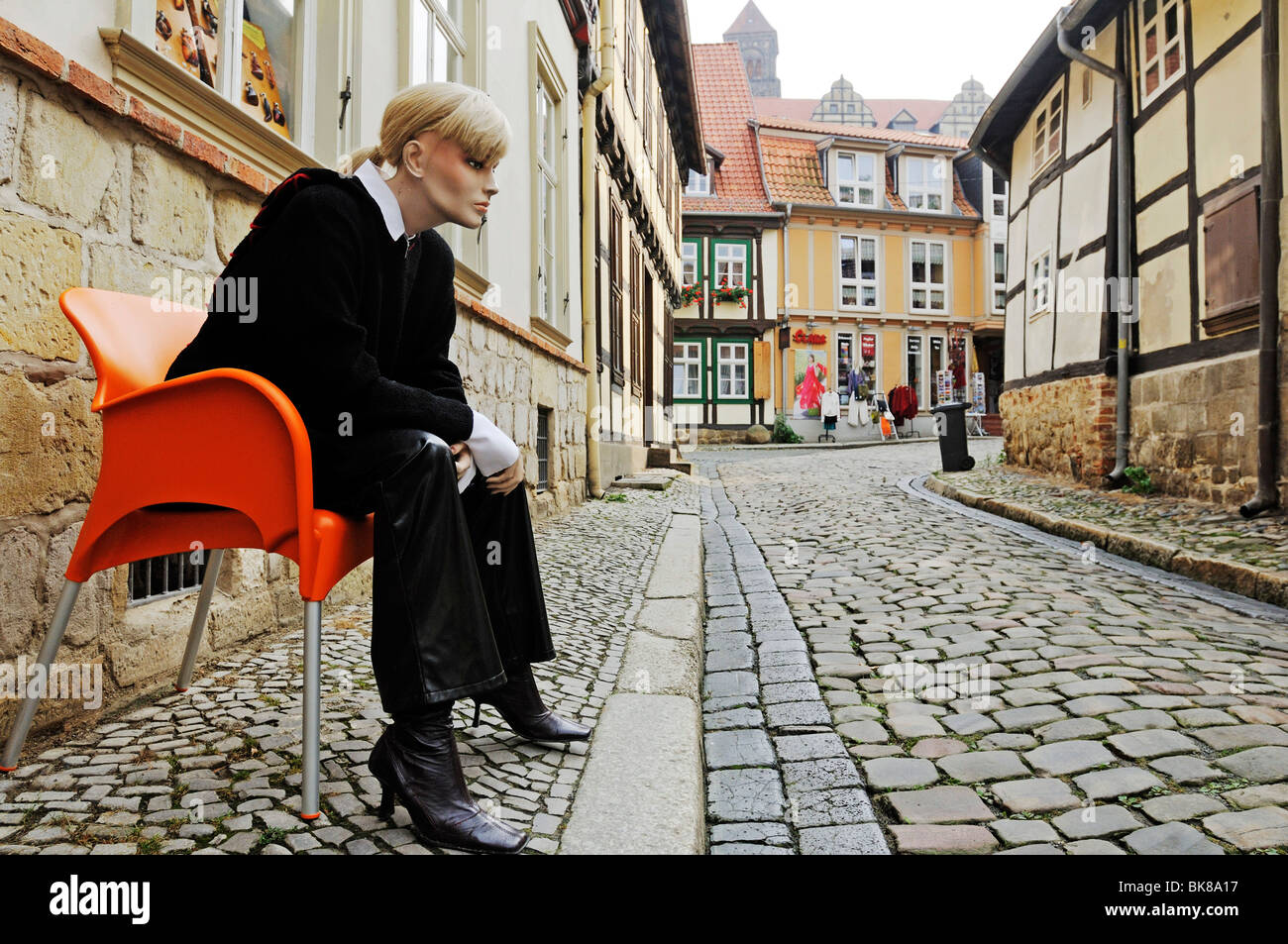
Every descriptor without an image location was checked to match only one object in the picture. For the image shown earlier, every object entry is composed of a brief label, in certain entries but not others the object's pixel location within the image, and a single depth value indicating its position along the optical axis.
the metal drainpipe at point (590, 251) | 9.69
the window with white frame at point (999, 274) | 30.04
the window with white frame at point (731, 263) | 28.89
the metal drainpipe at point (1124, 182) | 9.74
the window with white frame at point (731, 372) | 28.89
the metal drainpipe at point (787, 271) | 28.81
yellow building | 29.09
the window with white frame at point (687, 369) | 28.80
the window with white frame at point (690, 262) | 28.64
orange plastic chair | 1.79
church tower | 75.25
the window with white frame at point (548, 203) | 8.45
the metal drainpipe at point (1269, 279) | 6.87
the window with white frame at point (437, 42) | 5.23
